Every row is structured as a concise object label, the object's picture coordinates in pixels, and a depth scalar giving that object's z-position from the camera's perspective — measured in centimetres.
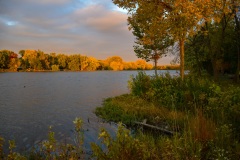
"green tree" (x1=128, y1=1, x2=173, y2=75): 1766
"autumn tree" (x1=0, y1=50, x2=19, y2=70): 13885
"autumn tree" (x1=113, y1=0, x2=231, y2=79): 1561
